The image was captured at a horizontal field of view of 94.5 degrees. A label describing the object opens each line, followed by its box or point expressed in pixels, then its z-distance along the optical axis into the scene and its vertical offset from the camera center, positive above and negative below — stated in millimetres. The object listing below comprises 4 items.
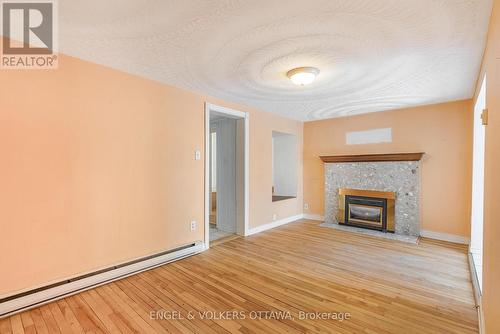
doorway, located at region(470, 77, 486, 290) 2990 -278
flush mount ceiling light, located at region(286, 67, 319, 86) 2537 +1024
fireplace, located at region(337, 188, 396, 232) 4250 -832
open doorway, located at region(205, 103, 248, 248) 4074 -131
